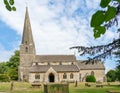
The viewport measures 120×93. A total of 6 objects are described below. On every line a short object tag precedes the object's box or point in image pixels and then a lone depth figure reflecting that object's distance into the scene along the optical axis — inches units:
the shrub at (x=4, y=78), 1056.7
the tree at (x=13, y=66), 1343.1
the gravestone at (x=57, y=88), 383.6
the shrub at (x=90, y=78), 1071.4
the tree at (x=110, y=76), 1229.4
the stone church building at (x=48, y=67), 1131.0
